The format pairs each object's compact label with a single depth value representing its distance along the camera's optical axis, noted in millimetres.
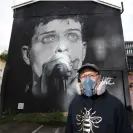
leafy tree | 9852
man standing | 1336
